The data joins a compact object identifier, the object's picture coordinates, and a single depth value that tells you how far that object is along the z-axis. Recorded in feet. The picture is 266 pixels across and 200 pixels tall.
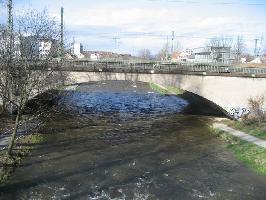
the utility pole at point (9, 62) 57.34
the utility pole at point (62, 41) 70.58
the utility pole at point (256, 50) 233.37
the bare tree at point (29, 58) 50.73
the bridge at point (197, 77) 89.15
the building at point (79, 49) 244.38
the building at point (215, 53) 234.20
